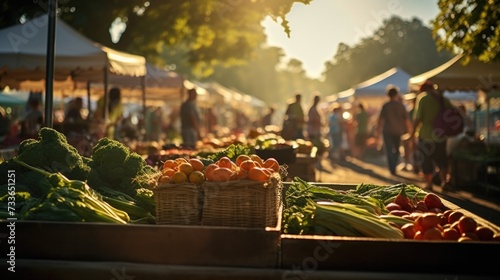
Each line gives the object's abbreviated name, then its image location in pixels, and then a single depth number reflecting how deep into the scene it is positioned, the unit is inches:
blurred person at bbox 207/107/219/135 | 1284.4
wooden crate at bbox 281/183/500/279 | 146.8
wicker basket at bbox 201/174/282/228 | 156.2
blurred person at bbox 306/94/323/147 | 708.8
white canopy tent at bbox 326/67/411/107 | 1050.1
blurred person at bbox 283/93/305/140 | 622.1
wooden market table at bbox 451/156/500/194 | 516.1
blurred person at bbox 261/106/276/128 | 948.6
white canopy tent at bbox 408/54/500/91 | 538.6
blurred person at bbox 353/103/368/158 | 917.6
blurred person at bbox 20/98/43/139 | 554.6
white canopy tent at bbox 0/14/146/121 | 445.4
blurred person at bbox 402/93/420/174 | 758.6
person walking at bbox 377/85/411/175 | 622.8
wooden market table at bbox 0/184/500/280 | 146.9
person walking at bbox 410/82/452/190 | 514.3
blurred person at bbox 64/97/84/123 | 620.2
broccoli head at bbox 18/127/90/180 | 199.3
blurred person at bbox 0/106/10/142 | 991.8
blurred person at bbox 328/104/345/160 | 948.6
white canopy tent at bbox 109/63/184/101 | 732.7
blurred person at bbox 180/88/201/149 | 593.6
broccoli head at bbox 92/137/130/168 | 213.9
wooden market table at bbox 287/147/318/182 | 420.2
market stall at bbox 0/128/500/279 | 147.7
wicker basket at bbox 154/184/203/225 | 160.6
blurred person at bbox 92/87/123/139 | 543.9
